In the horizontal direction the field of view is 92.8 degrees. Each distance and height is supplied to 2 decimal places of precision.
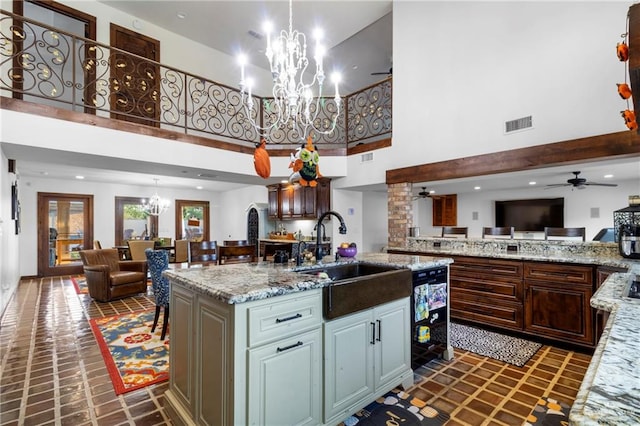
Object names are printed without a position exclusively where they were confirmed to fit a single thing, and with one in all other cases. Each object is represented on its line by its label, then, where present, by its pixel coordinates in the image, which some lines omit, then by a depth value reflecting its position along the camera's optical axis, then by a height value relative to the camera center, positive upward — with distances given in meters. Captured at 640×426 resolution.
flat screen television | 7.28 +0.00
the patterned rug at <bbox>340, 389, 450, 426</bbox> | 2.08 -1.42
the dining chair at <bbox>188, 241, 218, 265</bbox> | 5.01 -0.60
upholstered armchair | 5.11 -1.03
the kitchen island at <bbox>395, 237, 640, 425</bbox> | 0.59 -0.40
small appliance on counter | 2.87 -0.27
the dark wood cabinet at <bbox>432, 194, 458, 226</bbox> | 9.17 +0.12
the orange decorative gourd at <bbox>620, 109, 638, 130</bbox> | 1.92 +0.59
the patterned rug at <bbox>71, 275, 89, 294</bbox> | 6.13 -1.51
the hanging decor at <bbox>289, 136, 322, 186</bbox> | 2.62 +0.45
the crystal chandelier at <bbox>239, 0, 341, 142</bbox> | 2.93 +1.44
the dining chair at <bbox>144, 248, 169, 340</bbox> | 3.62 -0.73
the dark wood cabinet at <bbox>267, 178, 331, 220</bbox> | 6.43 +0.33
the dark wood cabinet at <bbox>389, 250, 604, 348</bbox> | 3.12 -0.96
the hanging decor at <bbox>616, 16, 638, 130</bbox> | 1.51 +0.67
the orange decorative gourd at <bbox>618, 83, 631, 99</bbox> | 1.68 +0.67
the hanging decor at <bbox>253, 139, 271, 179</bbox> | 2.97 +0.53
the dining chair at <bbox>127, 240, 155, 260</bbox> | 6.97 -0.72
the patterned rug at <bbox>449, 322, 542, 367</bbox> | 3.07 -1.44
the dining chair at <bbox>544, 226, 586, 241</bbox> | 4.03 -0.26
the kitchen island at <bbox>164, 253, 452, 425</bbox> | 1.58 -0.82
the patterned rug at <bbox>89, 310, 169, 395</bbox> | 2.65 -1.41
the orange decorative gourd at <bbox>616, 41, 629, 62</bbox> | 1.50 +0.80
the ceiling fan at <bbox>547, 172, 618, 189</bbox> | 5.39 +0.57
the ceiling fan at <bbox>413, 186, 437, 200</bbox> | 7.48 +0.52
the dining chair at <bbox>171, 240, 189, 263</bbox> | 7.88 -0.91
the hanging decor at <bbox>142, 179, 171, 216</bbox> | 9.16 +0.33
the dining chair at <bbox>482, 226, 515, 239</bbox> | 4.79 -0.29
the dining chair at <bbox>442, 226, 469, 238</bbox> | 5.36 -0.31
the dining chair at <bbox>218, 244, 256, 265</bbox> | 5.13 -0.65
